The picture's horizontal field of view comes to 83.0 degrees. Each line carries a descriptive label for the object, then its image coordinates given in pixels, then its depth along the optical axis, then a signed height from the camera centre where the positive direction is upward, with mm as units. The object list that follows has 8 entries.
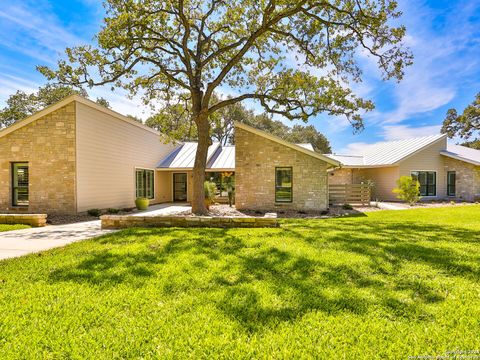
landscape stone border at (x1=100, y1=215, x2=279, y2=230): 8219 -1273
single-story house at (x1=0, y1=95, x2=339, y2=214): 11531 +748
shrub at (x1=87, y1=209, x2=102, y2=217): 11703 -1396
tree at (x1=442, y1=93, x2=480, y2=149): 31281 +7008
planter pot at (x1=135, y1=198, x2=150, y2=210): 14594 -1223
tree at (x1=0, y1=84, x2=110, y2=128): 29719 +8537
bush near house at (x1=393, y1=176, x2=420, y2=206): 16594 -648
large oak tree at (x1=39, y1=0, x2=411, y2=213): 10688 +5764
